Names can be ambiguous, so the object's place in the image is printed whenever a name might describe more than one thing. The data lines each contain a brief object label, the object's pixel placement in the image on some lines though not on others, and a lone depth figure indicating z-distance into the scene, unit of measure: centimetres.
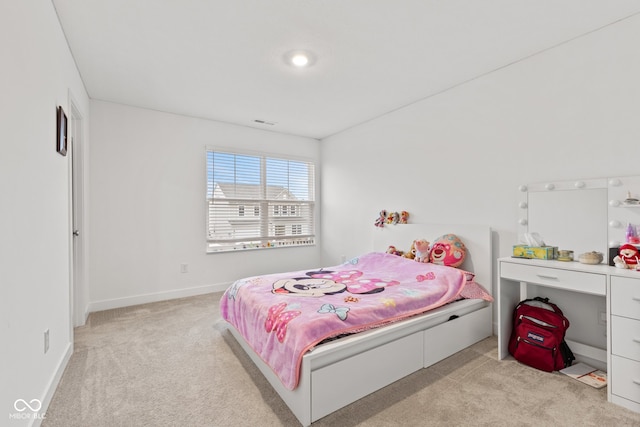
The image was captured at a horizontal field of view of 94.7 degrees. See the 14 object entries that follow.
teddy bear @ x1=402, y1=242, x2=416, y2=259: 343
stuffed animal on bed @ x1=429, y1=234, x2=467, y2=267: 298
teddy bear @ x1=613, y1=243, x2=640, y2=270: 186
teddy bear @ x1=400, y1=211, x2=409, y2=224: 375
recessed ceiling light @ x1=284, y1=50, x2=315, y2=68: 252
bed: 168
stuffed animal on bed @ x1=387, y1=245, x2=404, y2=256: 366
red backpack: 216
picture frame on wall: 210
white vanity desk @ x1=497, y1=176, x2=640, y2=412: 176
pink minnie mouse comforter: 179
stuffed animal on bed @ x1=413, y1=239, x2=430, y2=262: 321
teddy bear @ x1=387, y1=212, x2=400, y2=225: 388
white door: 310
